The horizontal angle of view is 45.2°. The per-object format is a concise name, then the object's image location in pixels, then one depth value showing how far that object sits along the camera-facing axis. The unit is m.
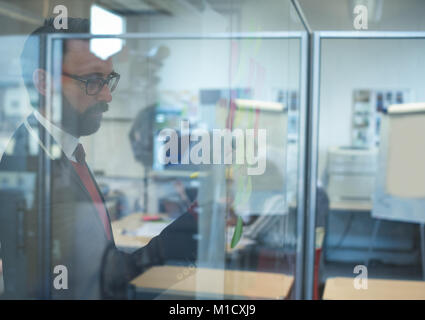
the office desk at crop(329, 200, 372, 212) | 3.96
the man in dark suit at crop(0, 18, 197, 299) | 2.49
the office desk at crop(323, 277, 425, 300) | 2.14
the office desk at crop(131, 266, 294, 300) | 2.24
